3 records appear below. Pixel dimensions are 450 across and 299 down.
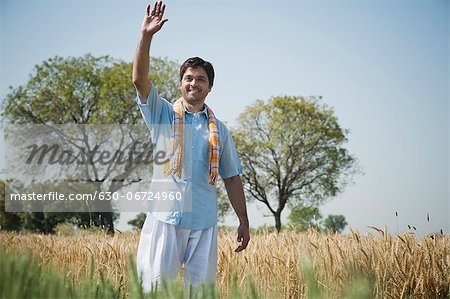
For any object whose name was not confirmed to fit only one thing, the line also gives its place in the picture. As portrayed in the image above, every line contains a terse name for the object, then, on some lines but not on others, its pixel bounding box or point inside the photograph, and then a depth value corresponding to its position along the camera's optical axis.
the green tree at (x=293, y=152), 32.88
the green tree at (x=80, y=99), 28.28
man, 3.52
